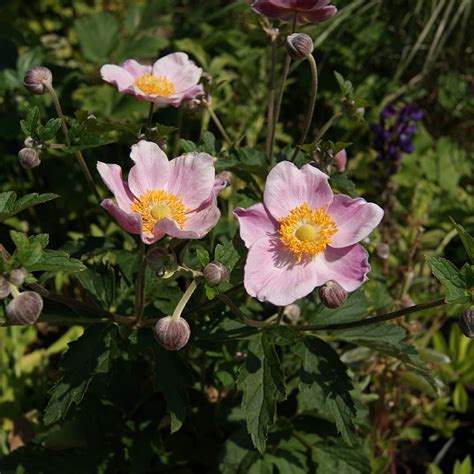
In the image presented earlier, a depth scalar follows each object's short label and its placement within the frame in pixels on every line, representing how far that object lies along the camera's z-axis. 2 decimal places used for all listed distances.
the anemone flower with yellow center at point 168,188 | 0.21
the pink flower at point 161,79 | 0.26
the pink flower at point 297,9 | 0.23
